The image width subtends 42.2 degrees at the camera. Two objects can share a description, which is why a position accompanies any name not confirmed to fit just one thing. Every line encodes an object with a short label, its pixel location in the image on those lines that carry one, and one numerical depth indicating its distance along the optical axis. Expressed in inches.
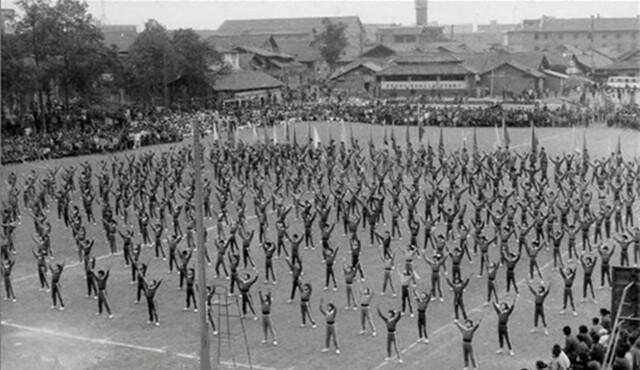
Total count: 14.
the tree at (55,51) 1959.9
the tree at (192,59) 2488.9
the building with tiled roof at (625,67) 2871.6
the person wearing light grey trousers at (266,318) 649.0
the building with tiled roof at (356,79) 3036.4
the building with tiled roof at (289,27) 4532.5
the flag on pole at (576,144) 1589.6
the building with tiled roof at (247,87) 2630.4
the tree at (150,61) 2428.6
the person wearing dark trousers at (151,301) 703.7
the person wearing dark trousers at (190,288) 735.1
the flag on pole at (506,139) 1471.5
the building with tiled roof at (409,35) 4247.0
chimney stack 5360.7
